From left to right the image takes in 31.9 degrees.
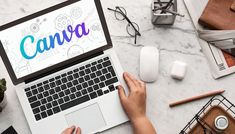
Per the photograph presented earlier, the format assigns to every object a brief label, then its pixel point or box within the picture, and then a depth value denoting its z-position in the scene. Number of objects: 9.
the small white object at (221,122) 0.98
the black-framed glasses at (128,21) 1.16
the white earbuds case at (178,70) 1.13
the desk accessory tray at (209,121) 1.00
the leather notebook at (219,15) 1.12
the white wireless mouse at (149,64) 1.12
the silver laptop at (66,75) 1.10
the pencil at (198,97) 1.12
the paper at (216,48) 1.13
